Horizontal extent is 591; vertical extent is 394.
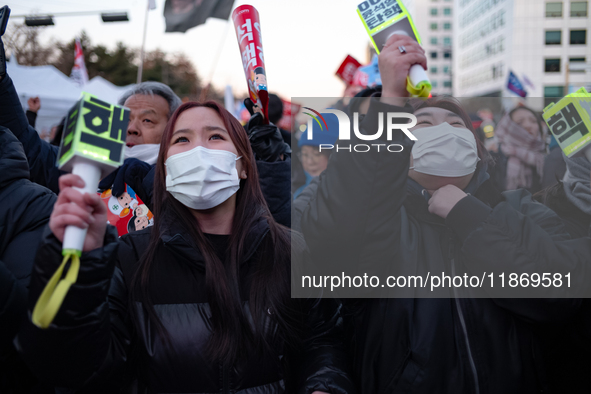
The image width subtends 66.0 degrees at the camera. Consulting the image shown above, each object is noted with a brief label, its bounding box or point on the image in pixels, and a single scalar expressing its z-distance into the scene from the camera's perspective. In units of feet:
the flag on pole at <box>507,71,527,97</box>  27.63
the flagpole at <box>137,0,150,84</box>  28.53
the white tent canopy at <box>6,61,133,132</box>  33.60
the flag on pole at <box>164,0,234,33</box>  16.34
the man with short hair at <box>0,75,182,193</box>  7.71
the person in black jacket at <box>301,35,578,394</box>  5.07
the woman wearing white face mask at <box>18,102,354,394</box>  4.28
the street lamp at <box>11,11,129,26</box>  42.81
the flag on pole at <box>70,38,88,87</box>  35.50
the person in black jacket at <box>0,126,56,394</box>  5.13
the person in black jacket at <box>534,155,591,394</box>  5.62
